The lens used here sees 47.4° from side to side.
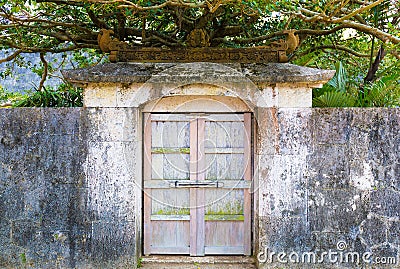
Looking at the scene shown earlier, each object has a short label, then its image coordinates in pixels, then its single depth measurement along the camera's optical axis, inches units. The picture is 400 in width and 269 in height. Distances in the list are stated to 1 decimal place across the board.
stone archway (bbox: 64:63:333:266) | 195.0
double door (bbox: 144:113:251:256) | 207.9
